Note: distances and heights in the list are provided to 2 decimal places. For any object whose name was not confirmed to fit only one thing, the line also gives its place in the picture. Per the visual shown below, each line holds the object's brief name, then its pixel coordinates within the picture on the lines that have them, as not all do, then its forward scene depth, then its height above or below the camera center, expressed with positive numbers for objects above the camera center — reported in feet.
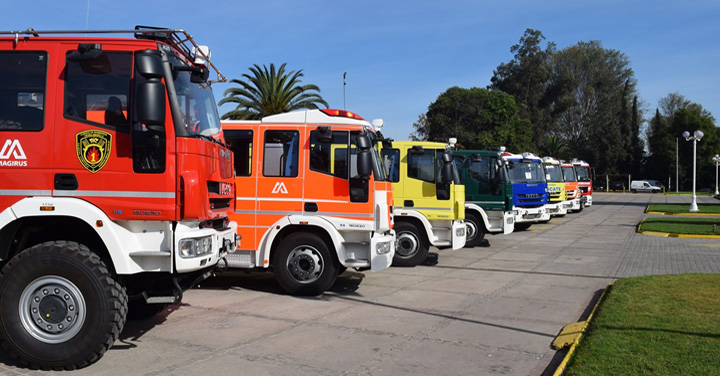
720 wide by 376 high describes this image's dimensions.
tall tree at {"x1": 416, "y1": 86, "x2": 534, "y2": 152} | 184.14 +20.27
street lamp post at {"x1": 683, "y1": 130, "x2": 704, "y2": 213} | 95.71 +7.86
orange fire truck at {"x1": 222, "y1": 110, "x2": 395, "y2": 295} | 29.71 -1.01
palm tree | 102.94 +14.98
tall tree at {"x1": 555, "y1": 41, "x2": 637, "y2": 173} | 245.45 +35.46
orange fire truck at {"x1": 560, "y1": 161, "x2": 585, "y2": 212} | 99.43 -0.17
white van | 239.09 -1.10
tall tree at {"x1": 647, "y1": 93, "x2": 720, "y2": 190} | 241.35 +14.42
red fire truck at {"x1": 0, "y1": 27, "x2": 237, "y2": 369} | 17.66 -0.36
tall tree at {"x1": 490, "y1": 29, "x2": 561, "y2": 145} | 232.73 +40.48
